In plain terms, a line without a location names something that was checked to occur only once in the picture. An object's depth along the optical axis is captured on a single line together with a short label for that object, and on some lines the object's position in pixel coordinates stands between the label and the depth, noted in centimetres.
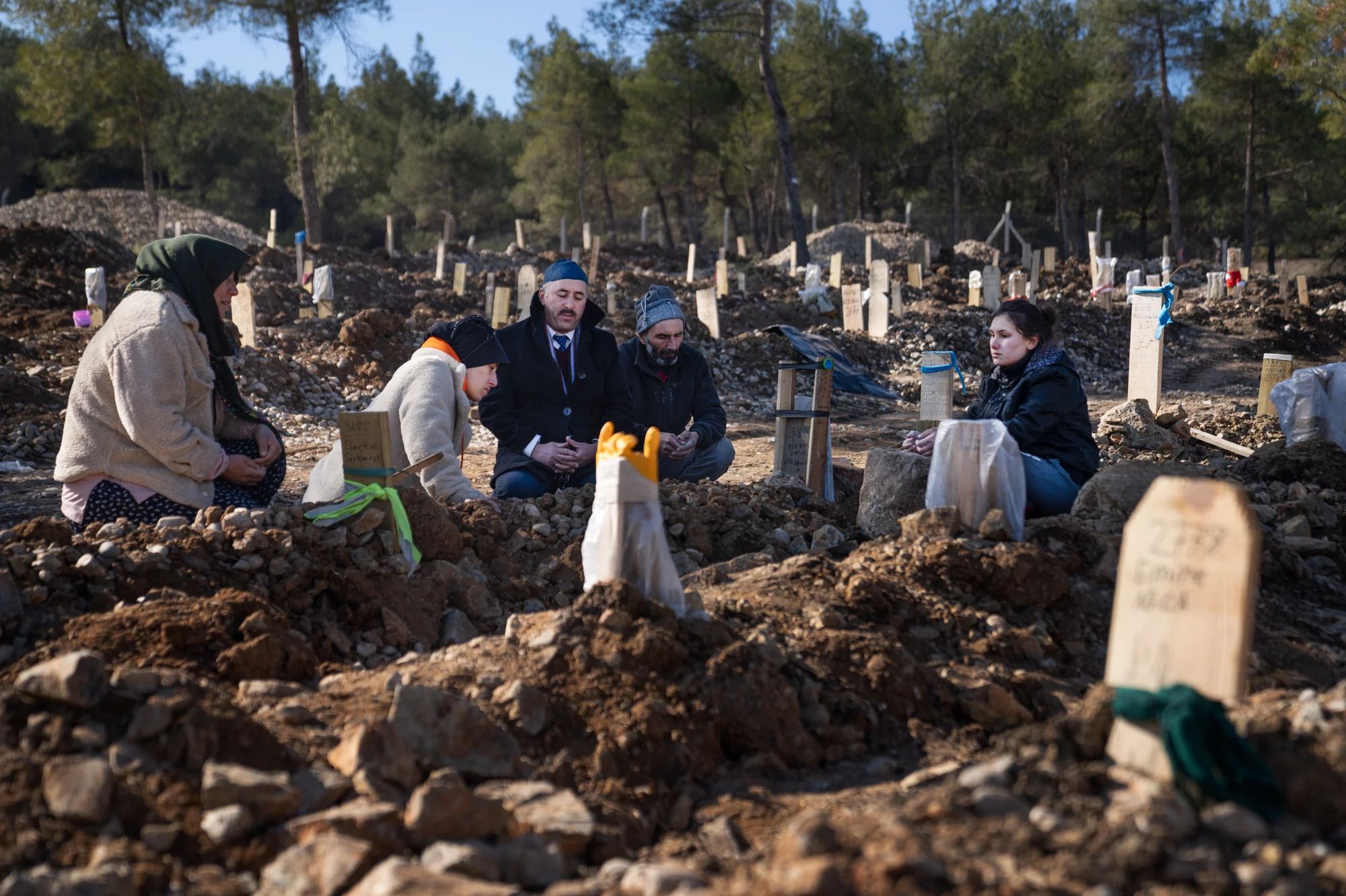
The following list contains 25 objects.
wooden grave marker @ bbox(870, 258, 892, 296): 1728
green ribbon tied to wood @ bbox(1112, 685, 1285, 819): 212
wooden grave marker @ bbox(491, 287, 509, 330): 1392
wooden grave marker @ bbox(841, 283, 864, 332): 1722
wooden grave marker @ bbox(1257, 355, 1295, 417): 870
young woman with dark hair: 528
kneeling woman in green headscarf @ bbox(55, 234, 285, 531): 427
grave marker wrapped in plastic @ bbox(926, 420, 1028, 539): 438
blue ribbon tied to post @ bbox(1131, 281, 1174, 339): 851
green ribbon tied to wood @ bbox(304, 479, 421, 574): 448
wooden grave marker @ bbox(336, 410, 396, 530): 452
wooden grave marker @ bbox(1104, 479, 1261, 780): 219
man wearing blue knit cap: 618
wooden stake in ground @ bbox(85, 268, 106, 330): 1326
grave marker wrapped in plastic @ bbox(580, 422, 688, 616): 328
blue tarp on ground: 652
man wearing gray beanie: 663
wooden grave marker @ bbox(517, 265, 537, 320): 1473
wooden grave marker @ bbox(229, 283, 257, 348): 1274
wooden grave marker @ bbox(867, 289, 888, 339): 1702
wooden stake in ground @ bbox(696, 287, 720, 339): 1553
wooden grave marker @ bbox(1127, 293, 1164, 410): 886
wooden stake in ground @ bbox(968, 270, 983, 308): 2019
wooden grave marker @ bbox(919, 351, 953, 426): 607
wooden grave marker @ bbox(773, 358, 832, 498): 631
